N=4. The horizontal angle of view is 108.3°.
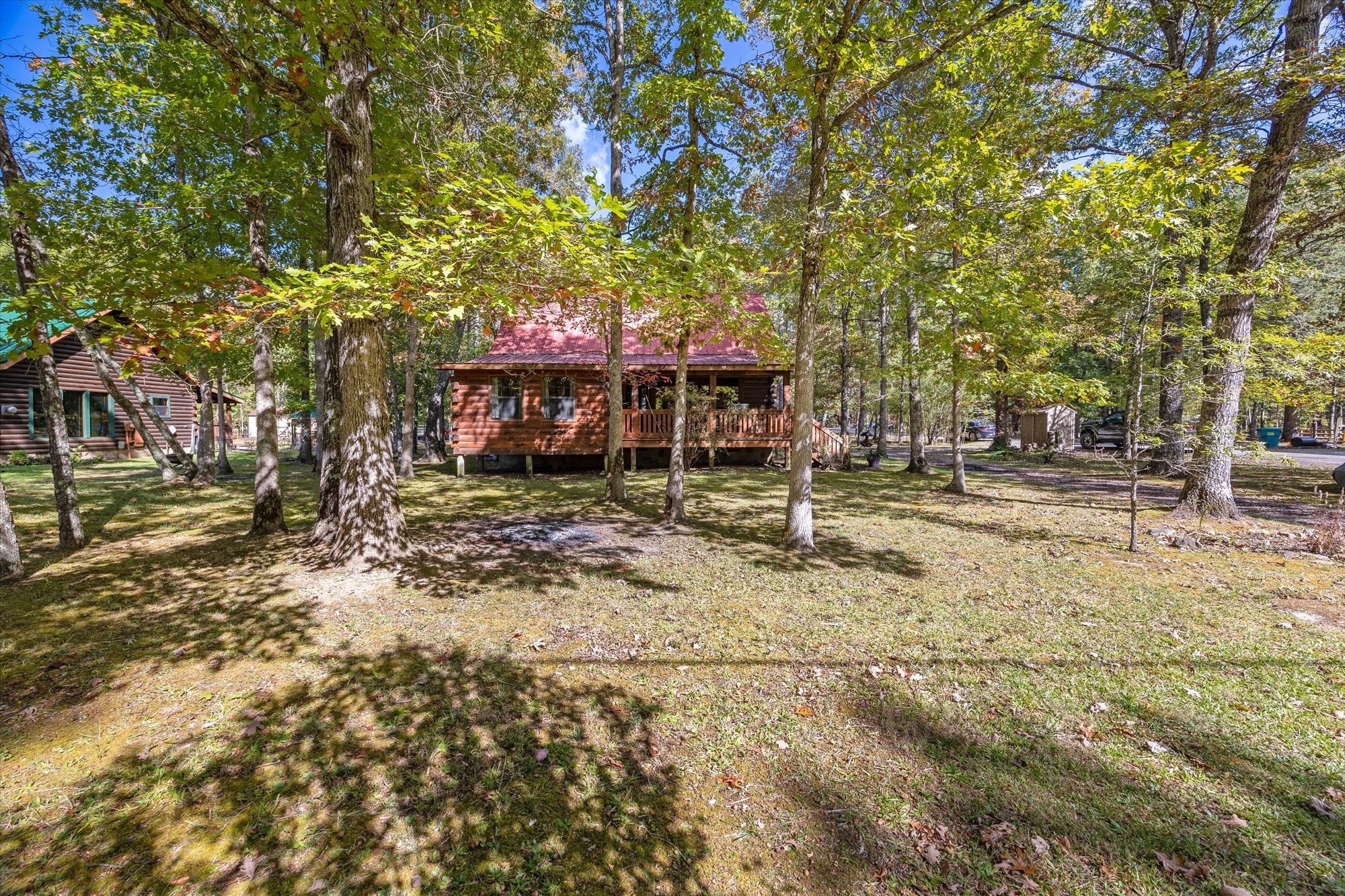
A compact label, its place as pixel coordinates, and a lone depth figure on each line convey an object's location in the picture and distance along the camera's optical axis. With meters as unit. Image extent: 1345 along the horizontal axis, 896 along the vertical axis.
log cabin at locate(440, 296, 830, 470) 14.92
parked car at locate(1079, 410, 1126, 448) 22.73
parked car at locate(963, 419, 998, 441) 42.25
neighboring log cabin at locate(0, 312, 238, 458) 16.81
